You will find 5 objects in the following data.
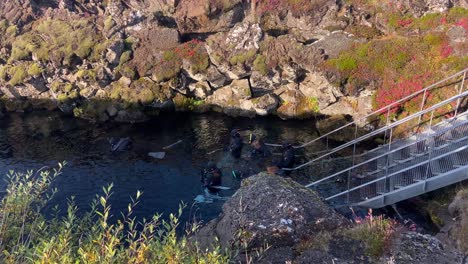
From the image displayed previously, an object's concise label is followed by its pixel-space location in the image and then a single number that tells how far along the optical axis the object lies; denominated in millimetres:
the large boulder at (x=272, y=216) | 11430
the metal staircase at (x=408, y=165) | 18688
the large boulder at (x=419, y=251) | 9891
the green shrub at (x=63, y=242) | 6209
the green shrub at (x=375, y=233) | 10070
